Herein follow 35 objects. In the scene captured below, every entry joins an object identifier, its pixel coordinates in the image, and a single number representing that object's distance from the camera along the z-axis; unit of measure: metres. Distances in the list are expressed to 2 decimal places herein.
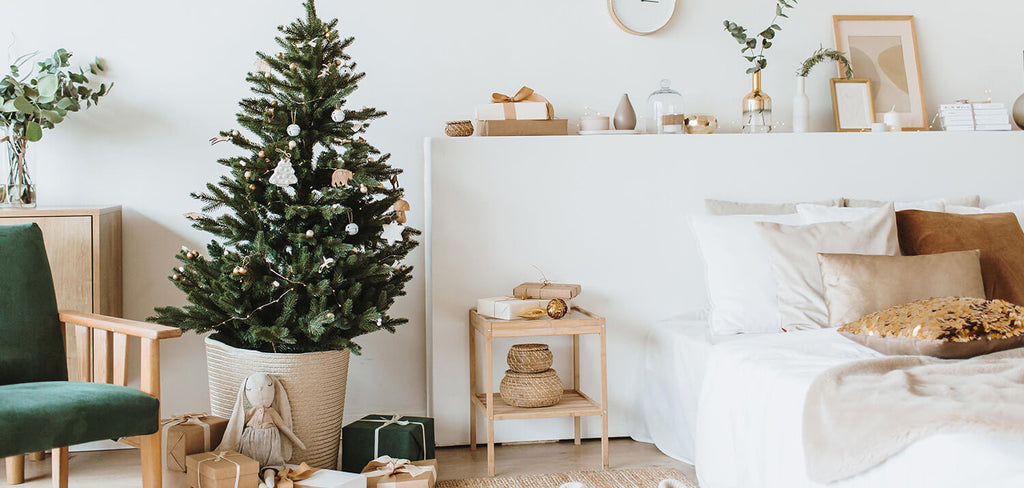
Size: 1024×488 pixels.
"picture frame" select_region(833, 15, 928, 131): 3.60
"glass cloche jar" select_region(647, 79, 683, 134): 3.36
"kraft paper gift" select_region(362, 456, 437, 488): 2.43
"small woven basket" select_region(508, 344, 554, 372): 2.87
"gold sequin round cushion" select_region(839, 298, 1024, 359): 2.06
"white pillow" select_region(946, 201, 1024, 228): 3.10
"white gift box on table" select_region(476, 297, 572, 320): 2.80
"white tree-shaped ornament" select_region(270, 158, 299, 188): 2.51
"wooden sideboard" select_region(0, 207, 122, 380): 2.78
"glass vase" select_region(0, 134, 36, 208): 2.93
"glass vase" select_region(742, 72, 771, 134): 3.36
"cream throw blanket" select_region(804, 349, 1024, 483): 1.60
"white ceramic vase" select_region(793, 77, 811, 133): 3.40
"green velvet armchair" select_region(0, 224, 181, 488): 1.92
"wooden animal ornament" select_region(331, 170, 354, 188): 2.54
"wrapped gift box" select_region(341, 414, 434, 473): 2.62
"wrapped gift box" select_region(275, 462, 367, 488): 2.31
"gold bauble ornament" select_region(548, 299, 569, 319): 2.80
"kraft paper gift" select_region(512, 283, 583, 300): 2.89
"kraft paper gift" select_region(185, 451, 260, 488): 2.28
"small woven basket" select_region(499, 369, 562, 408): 2.81
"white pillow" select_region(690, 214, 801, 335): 2.78
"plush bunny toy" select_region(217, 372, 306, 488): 2.45
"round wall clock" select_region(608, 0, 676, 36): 3.44
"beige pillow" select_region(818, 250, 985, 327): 2.44
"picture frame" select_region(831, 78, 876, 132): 3.51
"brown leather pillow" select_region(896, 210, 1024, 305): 2.70
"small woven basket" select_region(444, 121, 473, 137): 3.10
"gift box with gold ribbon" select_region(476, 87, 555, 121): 3.12
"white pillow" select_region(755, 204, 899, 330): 2.67
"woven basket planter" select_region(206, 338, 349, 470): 2.54
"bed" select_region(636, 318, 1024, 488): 1.52
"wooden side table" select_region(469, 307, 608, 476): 2.73
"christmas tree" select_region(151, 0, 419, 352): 2.51
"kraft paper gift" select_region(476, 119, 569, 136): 3.12
